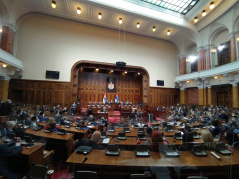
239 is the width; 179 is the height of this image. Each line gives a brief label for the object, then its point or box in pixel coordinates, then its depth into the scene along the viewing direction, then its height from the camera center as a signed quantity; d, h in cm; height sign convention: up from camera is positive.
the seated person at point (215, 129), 459 -114
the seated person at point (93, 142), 315 -126
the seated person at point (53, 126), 478 -124
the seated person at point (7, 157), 254 -139
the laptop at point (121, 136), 419 -137
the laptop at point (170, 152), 271 -126
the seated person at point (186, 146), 296 -117
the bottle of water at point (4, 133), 364 -120
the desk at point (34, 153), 274 -139
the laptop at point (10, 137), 338 -126
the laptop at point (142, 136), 427 -138
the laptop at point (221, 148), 279 -116
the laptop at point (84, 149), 281 -128
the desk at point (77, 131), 499 -148
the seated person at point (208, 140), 294 -101
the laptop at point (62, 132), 439 -134
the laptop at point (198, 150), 276 -121
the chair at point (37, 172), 228 -146
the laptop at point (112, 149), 282 -126
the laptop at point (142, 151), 271 -127
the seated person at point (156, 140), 291 -104
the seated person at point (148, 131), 479 -134
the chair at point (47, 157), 329 -175
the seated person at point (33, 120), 561 -126
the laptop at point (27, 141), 323 -126
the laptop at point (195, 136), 446 -140
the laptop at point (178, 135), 435 -134
